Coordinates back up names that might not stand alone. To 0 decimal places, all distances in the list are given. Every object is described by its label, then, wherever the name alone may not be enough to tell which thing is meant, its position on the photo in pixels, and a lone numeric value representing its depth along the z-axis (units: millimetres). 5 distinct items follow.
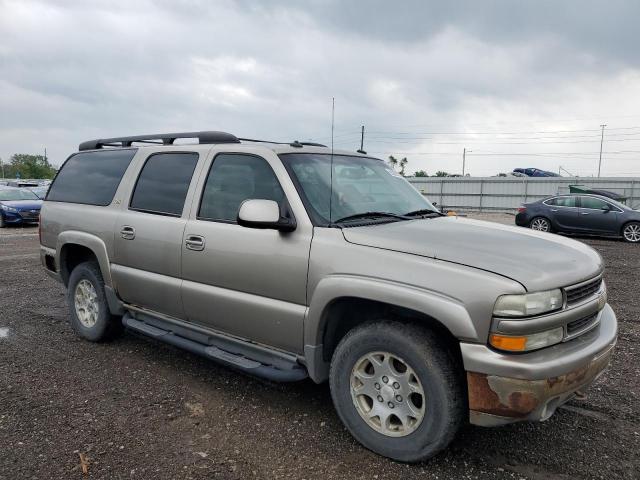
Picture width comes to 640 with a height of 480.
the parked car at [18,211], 16906
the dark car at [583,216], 14242
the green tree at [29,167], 89938
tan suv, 2475
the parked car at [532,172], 37625
